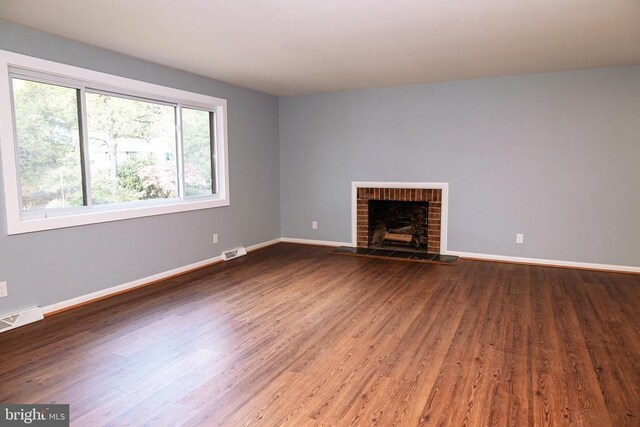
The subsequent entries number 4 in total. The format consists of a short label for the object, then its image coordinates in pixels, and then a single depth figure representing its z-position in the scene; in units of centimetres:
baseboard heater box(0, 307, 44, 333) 307
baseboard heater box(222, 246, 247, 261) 538
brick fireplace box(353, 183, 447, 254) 558
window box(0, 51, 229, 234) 322
